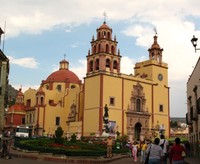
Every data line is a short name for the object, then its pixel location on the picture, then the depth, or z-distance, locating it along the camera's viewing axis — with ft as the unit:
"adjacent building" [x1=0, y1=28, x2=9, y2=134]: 75.39
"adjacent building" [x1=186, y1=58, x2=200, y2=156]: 63.78
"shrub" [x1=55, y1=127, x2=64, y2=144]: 60.31
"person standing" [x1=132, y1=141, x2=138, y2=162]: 51.34
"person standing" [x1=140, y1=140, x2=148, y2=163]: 46.59
